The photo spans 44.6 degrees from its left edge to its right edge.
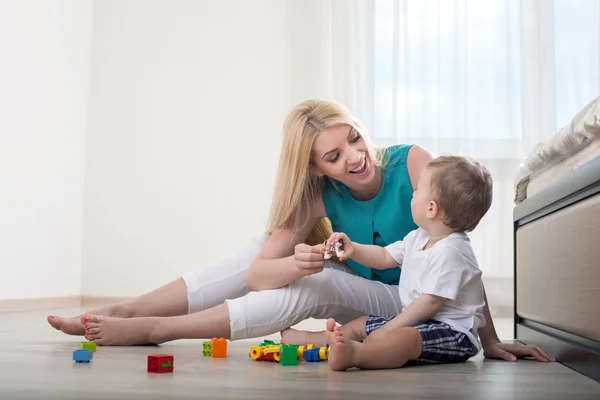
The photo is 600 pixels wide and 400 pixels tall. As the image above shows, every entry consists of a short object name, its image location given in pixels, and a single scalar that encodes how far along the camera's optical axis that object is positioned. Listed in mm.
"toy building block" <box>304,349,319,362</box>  1462
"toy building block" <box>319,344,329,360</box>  1468
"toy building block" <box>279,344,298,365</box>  1409
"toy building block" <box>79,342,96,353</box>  1540
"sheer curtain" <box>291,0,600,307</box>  3834
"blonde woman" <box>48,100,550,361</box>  1638
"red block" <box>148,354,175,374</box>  1235
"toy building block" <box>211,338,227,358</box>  1531
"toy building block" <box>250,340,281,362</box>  1461
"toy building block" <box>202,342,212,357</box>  1558
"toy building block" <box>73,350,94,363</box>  1371
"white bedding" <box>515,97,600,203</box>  1375
